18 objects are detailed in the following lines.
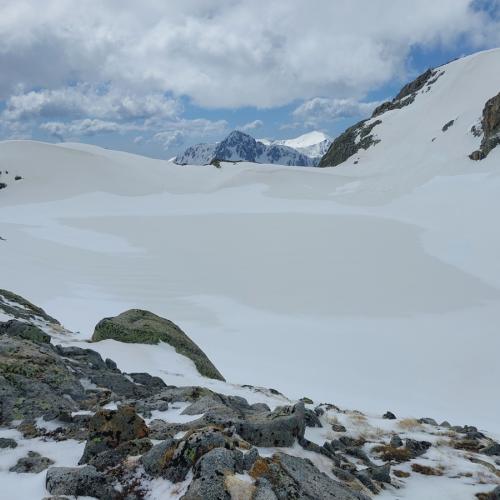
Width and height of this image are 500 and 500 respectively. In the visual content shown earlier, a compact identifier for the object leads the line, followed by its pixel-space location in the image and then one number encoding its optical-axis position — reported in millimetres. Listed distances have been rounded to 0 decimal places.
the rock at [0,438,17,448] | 6745
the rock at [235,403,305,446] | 7117
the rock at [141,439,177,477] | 5781
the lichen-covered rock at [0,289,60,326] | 15365
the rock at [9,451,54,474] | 6191
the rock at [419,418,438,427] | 11052
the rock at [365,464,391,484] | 7421
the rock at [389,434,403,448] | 9203
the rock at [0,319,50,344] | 12352
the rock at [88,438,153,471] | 6117
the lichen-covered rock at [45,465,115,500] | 5485
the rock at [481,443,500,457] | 9172
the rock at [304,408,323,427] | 9227
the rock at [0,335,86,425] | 8062
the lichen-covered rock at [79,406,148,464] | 6548
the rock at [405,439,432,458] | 8891
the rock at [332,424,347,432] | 9591
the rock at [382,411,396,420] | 11484
